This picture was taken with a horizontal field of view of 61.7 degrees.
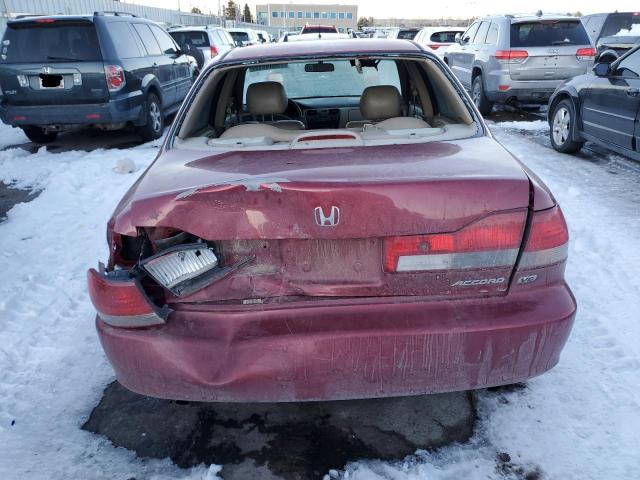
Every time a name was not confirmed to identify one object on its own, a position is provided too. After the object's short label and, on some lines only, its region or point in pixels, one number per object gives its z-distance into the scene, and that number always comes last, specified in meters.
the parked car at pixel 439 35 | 16.20
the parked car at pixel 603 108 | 5.97
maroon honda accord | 1.88
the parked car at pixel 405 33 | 18.77
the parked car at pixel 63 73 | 7.55
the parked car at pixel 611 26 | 14.42
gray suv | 9.51
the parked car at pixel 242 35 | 20.48
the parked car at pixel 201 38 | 14.90
